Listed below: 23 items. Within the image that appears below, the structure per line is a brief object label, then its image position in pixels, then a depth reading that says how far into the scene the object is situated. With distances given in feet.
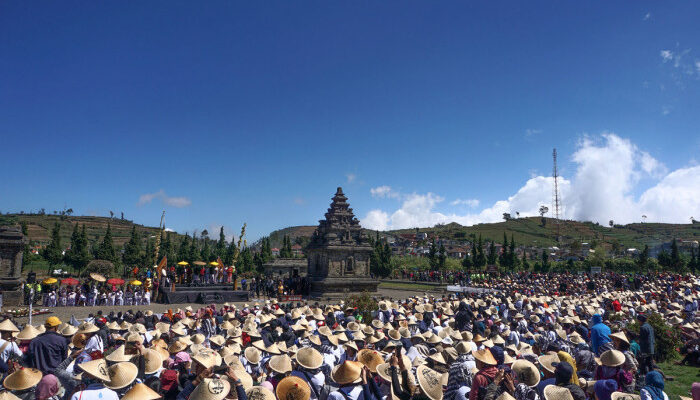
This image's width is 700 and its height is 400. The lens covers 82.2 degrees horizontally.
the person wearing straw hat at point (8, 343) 29.27
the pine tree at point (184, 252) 211.45
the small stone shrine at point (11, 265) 82.79
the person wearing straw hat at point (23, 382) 20.30
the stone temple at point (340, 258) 126.00
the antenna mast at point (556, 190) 422.94
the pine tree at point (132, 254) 189.37
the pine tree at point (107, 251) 183.73
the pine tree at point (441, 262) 208.97
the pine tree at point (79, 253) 173.99
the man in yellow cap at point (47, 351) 27.96
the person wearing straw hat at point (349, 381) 20.75
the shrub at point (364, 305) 63.21
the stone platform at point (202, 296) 104.37
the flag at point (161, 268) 116.43
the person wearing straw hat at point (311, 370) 22.26
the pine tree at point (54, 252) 175.22
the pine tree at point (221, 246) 233.31
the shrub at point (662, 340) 53.11
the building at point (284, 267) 209.97
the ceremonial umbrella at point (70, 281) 97.35
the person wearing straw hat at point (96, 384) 18.93
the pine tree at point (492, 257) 237.66
